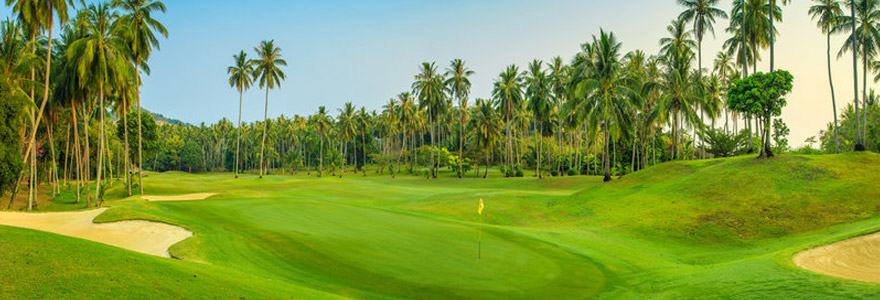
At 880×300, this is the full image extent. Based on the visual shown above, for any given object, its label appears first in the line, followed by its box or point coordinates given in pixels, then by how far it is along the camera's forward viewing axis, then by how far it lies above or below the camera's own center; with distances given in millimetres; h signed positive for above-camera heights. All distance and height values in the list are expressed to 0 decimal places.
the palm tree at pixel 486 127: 83500 +7013
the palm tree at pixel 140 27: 39281 +12597
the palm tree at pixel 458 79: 73500 +14464
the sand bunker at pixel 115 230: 14559 -2699
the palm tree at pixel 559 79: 65938 +13177
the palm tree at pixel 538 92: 66438 +11403
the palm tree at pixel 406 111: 93100 +11589
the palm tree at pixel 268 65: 64875 +14766
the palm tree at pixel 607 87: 40969 +7503
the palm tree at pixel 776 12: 43438 +15779
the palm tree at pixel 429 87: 76000 +13635
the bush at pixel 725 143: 56344 +2908
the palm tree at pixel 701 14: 46406 +16688
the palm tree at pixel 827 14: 39891 +14488
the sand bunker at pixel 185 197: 35781 -3180
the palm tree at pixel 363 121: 109456 +10659
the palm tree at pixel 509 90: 71250 +12412
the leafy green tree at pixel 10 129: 28922 +2080
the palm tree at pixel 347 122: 104625 +9741
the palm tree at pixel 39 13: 28984 +10222
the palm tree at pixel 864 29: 37156 +12332
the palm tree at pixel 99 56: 32275 +8075
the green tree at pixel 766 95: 30453 +5141
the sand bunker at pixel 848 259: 11216 -2804
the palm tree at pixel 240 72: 66188 +13892
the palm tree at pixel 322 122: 104375 +9867
